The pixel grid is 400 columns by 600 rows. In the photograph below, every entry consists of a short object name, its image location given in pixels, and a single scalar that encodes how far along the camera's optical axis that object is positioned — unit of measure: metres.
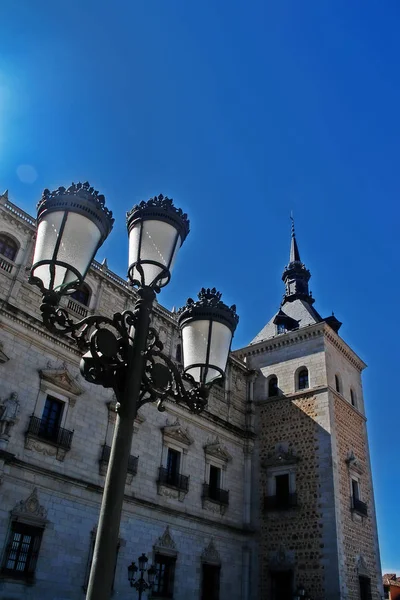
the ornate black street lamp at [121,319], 3.98
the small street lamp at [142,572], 13.00
